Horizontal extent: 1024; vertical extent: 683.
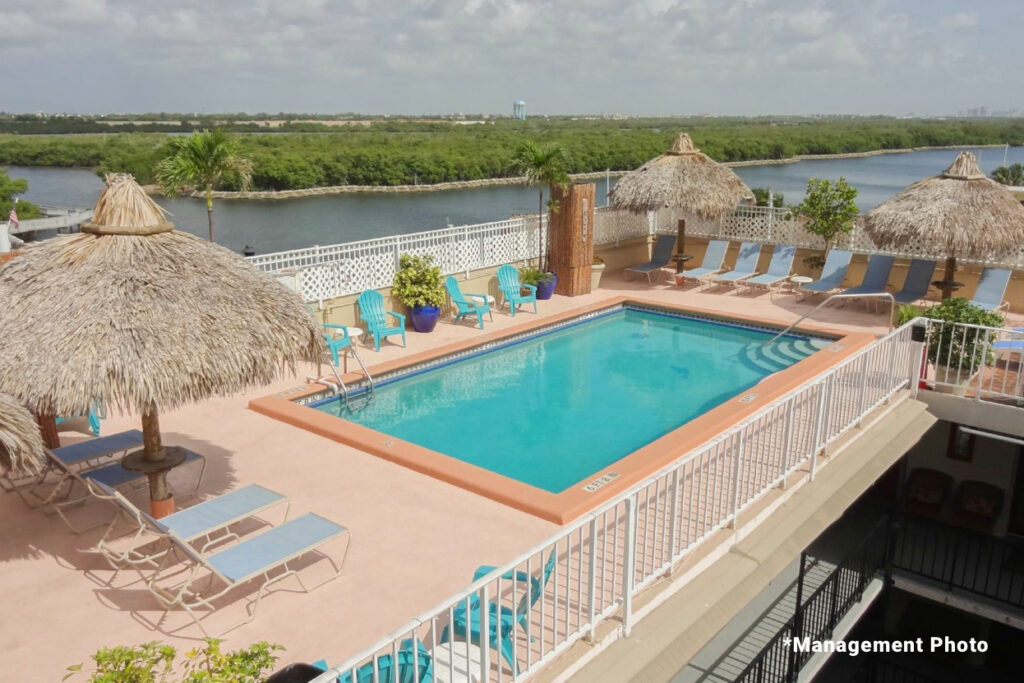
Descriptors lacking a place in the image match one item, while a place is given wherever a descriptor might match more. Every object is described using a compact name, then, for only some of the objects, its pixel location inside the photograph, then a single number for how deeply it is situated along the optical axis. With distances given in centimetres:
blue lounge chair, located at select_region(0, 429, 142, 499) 574
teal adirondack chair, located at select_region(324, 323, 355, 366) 902
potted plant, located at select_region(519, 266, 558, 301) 1261
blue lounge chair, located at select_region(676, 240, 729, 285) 1372
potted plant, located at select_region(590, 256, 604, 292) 1355
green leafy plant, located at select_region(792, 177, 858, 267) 1288
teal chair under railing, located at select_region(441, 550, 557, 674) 367
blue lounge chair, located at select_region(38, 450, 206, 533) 537
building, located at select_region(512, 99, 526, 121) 19050
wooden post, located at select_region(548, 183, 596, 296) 1280
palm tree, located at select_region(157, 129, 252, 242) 1116
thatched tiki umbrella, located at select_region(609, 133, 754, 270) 1360
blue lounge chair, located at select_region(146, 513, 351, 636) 433
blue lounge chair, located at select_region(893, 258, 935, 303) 1178
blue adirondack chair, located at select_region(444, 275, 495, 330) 1119
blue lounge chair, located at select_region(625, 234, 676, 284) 1434
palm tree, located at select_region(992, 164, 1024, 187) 2045
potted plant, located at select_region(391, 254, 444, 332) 1071
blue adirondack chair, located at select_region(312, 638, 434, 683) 319
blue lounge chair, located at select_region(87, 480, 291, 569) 468
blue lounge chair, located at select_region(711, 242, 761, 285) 1388
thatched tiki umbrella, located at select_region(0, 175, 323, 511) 483
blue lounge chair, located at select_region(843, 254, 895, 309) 1230
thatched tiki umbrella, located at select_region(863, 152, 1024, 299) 1105
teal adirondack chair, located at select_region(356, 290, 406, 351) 1009
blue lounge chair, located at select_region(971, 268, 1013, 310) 1096
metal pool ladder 851
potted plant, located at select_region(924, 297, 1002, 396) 787
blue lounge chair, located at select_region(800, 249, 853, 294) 1255
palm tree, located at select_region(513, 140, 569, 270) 1277
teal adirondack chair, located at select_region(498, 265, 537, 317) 1201
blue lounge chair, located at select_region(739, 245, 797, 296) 1312
